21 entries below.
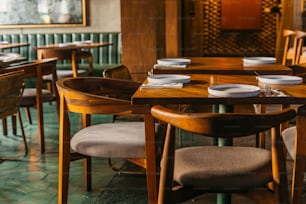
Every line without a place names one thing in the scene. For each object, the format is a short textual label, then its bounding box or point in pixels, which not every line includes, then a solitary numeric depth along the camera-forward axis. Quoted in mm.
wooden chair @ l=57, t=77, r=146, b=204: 2400
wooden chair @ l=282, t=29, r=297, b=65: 6063
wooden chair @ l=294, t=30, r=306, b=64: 5488
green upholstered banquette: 7656
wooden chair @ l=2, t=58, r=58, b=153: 3992
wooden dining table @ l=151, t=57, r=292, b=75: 3193
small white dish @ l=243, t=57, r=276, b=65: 3514
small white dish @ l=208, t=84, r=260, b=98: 2205
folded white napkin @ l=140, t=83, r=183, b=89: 2513
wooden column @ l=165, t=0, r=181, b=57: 6820
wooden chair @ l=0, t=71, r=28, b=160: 3477
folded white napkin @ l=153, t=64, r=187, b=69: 3398
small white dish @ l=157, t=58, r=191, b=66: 3469
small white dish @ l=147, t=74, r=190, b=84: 2615
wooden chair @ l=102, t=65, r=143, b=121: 3157
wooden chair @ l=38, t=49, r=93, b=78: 5410
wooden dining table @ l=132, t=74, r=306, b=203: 2176
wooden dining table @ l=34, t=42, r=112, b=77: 5446
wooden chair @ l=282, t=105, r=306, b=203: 2117
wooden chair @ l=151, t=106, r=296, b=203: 1660
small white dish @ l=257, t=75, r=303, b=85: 2559
